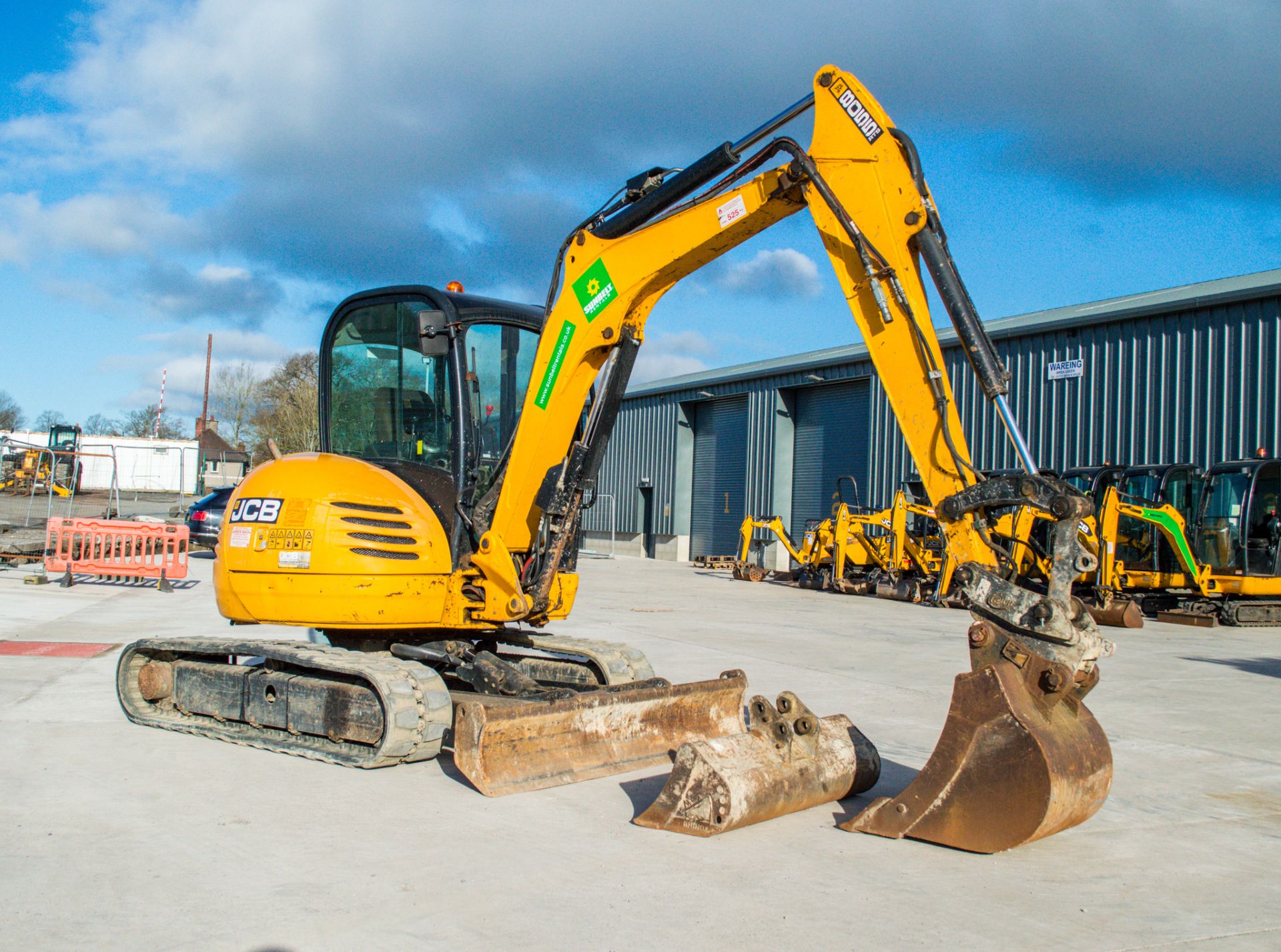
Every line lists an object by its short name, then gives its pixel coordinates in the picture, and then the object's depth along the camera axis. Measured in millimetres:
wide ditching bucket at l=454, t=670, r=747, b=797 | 5227
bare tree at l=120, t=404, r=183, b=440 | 81625
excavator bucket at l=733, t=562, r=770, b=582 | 25953
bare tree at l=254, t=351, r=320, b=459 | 32666
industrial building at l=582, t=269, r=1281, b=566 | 20062
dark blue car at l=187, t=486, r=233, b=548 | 21906
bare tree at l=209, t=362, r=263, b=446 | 64062
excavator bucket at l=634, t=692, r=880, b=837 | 4715
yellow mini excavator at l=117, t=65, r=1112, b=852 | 4453
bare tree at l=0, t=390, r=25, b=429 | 77238
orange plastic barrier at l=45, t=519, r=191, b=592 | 17281
